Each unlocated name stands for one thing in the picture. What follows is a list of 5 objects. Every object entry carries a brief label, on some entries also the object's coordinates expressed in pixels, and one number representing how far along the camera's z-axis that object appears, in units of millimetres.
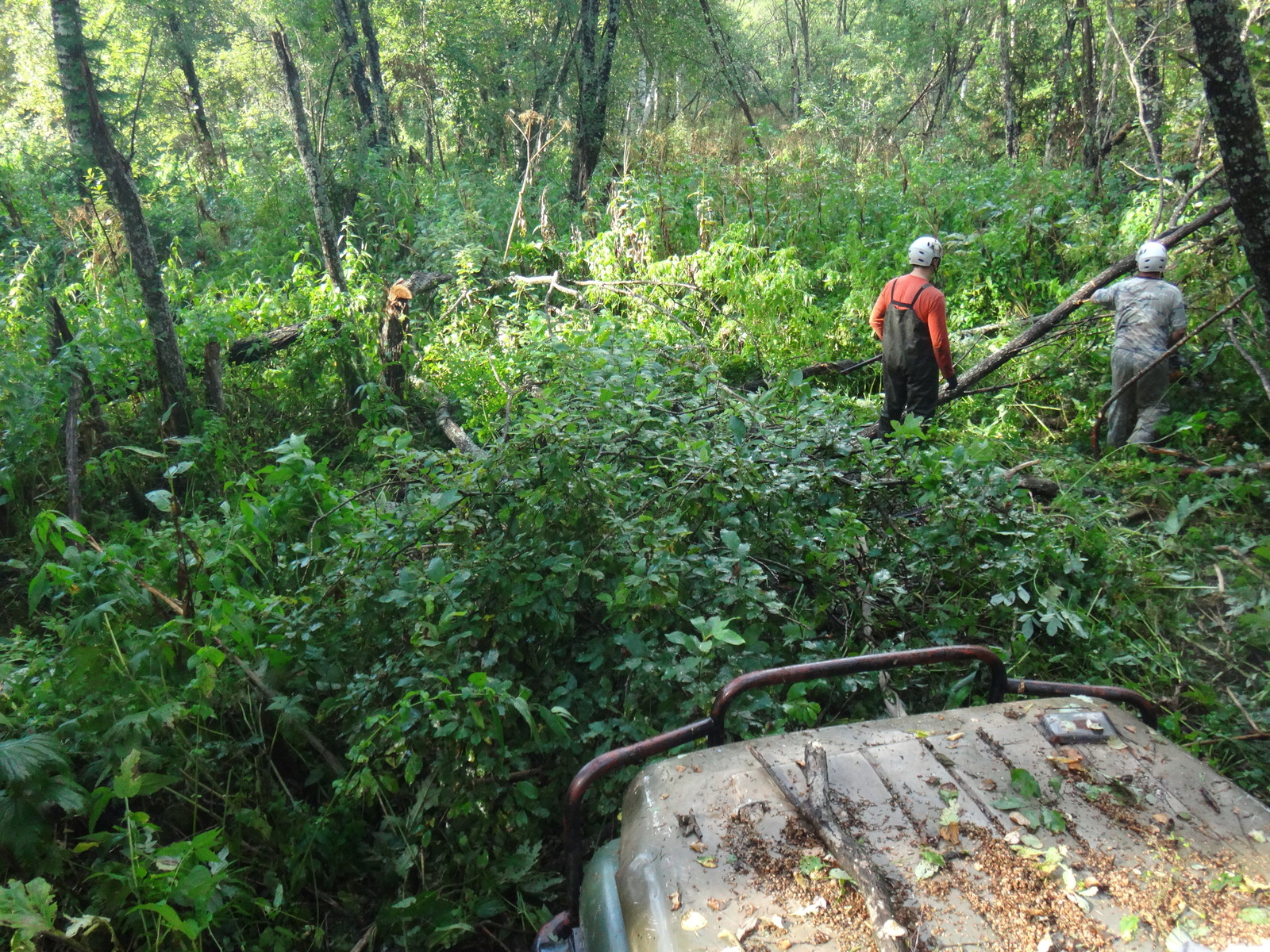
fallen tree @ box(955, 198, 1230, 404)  7387
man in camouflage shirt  6617
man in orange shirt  6773
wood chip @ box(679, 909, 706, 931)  1632
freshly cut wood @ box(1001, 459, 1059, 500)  5695
